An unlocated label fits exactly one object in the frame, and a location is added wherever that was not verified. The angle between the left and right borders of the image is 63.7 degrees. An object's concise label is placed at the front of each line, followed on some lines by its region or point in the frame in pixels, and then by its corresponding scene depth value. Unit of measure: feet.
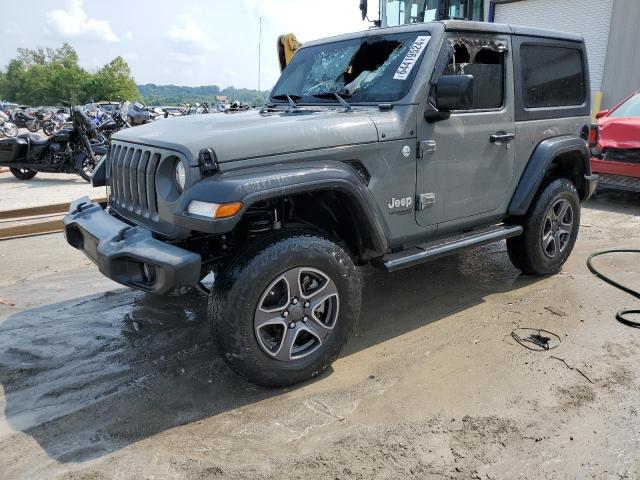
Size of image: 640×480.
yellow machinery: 23.54
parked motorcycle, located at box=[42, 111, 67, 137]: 80.23
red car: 24.29
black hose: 12.60
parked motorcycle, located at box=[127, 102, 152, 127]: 37.58
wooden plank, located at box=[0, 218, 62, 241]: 20.12
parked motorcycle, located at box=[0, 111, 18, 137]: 62.27
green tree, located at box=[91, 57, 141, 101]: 267.18
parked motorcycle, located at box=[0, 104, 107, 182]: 31.94
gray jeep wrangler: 9.00
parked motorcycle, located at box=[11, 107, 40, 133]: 88.25
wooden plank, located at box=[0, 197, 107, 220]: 22.13
